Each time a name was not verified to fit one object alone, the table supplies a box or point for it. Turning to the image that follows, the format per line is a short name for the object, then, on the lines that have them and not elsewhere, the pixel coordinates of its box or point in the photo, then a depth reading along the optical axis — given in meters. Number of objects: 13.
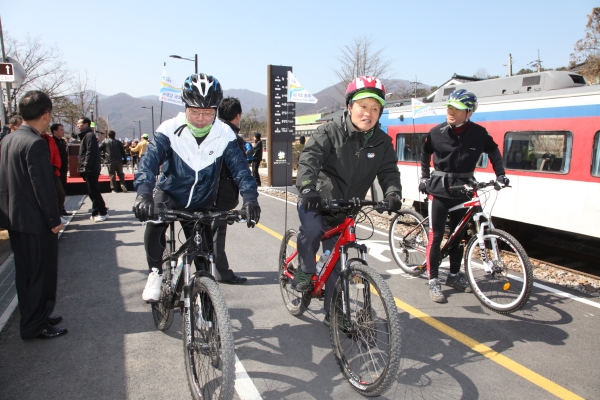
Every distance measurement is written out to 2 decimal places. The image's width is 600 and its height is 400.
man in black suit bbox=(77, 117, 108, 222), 9.33
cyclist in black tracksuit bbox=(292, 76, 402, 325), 3.36
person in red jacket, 7.62
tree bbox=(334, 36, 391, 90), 27.06
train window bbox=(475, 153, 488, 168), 9.01
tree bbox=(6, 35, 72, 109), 26.35
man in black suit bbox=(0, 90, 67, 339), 3.61
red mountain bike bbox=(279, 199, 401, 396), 2.74
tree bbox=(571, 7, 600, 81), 31.57
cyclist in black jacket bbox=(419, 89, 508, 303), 4.64
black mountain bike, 2.47
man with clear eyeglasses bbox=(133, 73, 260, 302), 3.14
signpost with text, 16.06
